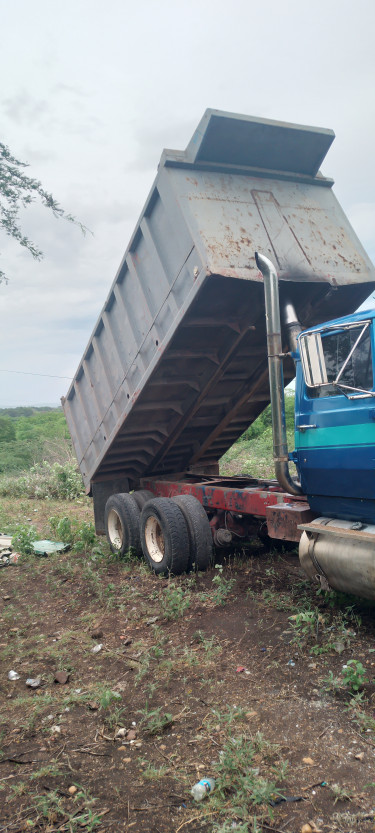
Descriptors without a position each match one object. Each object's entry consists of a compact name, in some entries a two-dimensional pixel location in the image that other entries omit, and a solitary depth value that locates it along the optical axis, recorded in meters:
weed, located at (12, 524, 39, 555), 7.70
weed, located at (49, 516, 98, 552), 7.86
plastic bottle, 2.68
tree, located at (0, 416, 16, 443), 29.39
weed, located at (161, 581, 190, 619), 5.03
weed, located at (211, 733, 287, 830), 2.60
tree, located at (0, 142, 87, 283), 5.56
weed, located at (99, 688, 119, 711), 3.53
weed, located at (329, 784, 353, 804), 2.62
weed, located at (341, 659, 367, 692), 3.43
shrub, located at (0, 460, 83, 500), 12.89
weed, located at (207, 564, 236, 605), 5.21
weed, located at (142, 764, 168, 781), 2.84
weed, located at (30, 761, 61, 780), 2.89
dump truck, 4.27
